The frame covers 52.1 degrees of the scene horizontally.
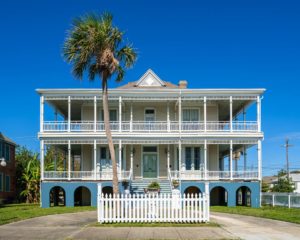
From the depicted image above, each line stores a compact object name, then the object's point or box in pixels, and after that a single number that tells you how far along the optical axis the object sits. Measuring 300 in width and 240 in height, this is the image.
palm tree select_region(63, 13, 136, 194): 12.80
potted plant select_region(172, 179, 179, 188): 19.07
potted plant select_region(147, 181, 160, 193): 17.89
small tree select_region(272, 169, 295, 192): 36.83
